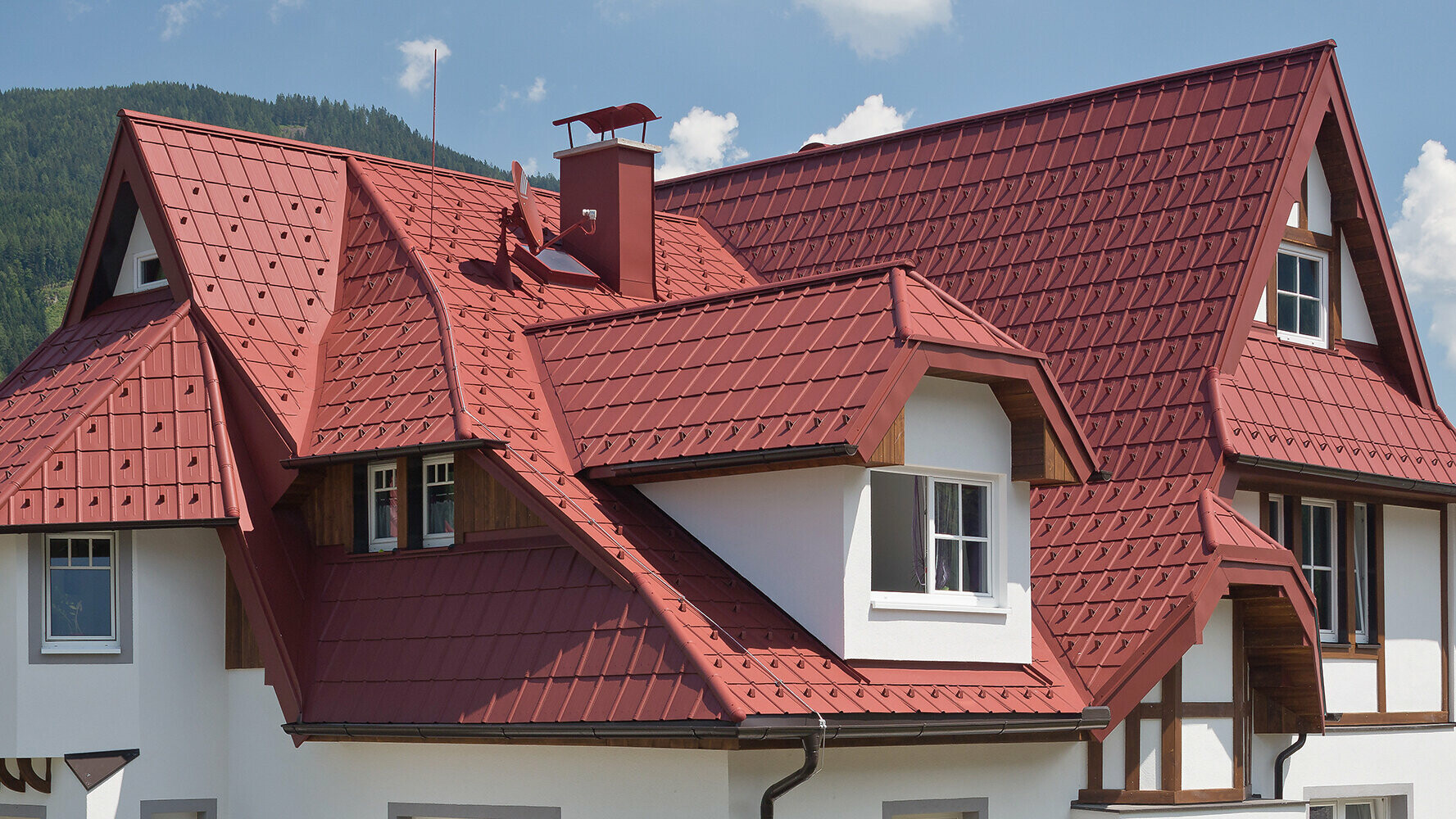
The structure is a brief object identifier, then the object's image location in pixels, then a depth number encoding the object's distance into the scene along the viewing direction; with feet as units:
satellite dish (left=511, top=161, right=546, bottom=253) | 65.21
